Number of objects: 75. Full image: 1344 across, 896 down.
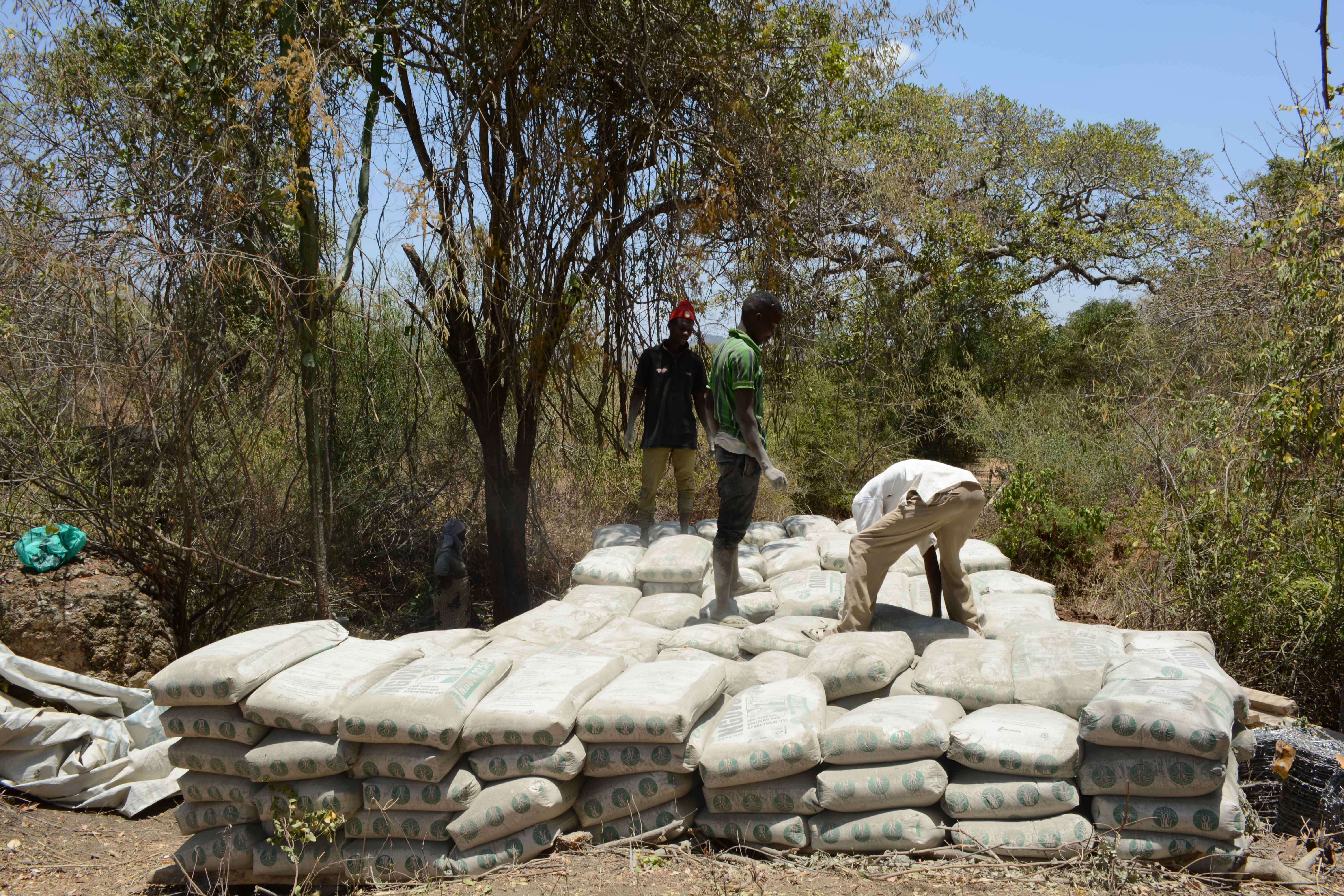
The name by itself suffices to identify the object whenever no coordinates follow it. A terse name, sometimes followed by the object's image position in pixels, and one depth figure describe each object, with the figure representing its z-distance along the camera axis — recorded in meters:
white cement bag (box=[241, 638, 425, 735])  3.14
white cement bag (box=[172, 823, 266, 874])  3.26
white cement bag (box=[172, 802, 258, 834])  3.29
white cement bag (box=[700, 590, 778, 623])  4.66
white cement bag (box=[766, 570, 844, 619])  4.51
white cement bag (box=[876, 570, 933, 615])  4.54
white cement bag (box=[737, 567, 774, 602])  5.02
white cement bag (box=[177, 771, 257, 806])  3.26
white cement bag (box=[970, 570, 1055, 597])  4.63
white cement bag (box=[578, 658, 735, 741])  2.91
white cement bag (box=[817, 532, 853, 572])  5.16
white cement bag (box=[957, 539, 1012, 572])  5.09
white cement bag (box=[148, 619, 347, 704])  3.20
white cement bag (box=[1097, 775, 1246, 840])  2.61
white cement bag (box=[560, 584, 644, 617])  4.80
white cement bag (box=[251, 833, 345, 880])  3.12
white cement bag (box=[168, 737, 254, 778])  3.26
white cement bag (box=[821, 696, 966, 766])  2.84
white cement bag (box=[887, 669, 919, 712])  3.30
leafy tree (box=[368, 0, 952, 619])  5.25
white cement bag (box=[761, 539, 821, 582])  5.21
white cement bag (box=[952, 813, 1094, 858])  2.70
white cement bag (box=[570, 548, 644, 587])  5.17
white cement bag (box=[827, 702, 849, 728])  3.13
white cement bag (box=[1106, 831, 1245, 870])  2.64
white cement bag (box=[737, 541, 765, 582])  5.33
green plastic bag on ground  4.43
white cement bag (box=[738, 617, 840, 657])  3.82
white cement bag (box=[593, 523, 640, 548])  5.70
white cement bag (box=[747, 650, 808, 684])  3.56
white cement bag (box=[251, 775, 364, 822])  3.13
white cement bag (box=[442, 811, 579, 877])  2.98
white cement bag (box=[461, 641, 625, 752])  2.96
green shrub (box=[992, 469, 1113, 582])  6.41
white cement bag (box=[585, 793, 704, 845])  3.01
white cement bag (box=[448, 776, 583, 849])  2.94
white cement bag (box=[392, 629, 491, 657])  3.84
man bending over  3.61
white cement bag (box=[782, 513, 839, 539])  5.93
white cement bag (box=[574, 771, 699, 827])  2.99
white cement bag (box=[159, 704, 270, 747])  3.25
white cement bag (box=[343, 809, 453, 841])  3.07
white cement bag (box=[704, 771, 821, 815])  2.91
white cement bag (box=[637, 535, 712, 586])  5.04
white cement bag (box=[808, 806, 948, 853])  2.79
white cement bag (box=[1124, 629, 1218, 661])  3.36
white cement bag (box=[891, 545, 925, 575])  5.02
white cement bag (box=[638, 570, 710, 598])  5.08
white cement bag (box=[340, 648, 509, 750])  2.99
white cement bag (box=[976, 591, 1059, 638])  4.06
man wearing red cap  5.68
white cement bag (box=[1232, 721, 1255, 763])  3.06
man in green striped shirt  4.13
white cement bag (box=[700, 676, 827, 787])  2.85
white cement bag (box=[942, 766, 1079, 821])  2.74
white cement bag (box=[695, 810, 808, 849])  2.90
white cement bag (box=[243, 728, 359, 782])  3.12
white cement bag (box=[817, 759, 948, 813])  2.81
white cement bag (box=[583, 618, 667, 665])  4.03
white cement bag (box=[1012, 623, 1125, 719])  3.07
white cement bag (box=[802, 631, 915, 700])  3.27
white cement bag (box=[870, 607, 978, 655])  3.78
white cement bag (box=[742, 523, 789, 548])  5.88
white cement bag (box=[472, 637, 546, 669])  3.51
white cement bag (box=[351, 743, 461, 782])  3.03
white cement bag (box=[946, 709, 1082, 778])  2.74
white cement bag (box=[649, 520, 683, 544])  5.84
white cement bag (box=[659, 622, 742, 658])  3.92
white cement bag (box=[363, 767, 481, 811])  3.04
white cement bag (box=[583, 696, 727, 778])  2.97
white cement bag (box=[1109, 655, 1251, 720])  2.92
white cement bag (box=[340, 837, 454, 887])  3.04
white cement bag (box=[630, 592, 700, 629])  4.61
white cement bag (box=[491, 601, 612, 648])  4.24
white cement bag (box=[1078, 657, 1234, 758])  2.58
